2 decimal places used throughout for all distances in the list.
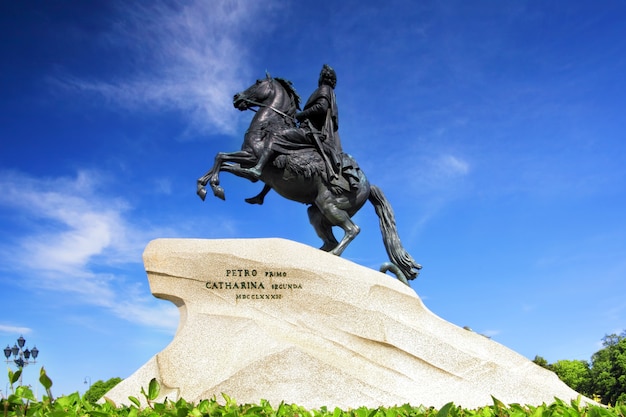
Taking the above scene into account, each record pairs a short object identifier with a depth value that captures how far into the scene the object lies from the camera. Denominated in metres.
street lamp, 17.72
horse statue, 8.98
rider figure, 9.18
